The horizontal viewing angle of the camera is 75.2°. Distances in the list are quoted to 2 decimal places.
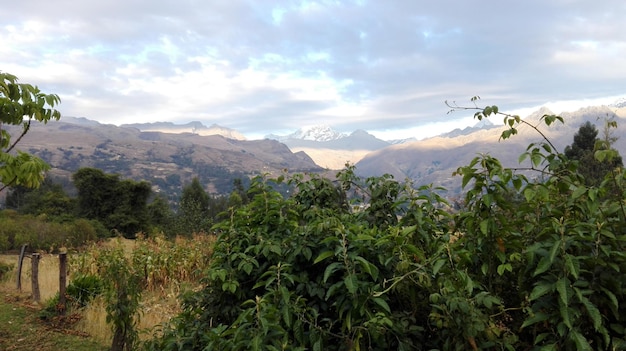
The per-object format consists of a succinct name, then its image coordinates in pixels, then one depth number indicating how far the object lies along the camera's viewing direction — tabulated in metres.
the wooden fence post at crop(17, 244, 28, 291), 9.54
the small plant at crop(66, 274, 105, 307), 7.95
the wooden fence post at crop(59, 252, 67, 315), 7.23
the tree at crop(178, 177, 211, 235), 31.17
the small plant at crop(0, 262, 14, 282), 11.55
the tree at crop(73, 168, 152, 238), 38.09
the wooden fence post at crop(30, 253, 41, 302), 8.27
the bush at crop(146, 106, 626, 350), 2.03
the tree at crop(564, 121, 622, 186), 31.91
